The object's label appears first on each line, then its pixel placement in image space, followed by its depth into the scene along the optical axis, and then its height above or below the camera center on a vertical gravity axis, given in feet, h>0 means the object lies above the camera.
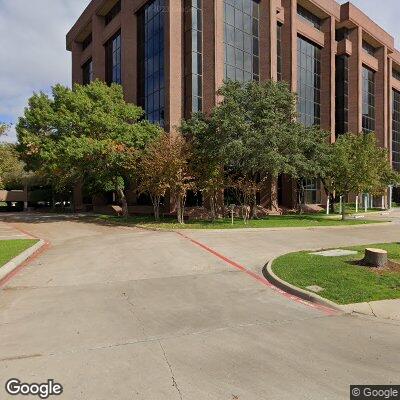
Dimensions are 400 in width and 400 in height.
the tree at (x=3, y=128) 73.10 +13.29
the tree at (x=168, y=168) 82.38 +5.86
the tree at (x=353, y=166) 96.43 +7.27
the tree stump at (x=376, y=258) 34.71 -6.19
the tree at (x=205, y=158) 86.99 +8.54
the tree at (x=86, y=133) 86.87 +15.63
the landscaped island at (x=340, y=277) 26.73 -7.12
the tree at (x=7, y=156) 77.37 +8.69
